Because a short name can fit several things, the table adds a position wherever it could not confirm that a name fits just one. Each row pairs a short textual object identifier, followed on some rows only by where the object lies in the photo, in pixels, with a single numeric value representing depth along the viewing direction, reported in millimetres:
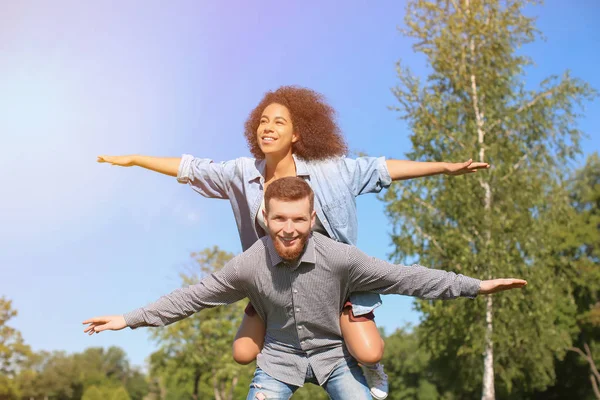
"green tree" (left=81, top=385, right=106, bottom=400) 52812
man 3617
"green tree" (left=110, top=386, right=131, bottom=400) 51319
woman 3945
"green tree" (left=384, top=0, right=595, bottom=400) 17781
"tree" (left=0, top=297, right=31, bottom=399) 28125
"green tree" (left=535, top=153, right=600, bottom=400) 29344
